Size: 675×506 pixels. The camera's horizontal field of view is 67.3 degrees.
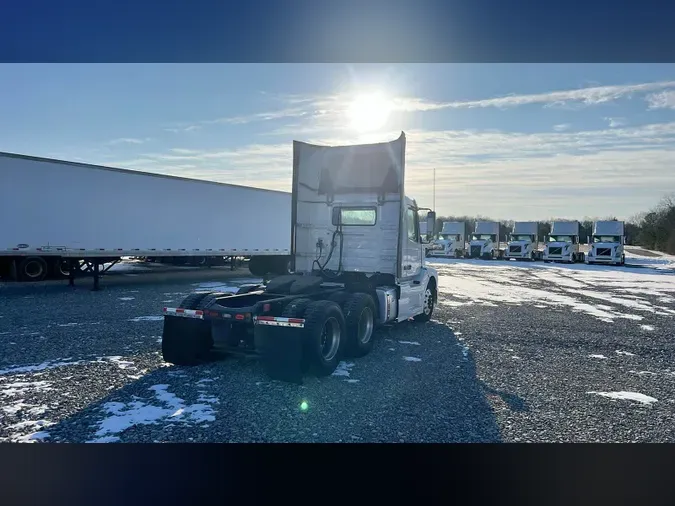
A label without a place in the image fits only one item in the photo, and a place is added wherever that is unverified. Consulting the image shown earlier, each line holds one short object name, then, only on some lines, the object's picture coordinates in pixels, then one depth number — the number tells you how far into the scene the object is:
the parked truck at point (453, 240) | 36.50
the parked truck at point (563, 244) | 31.42
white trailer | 12.97
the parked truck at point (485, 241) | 35.12
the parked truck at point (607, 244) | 29.67
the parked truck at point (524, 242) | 33.41
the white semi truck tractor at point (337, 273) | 6.41
